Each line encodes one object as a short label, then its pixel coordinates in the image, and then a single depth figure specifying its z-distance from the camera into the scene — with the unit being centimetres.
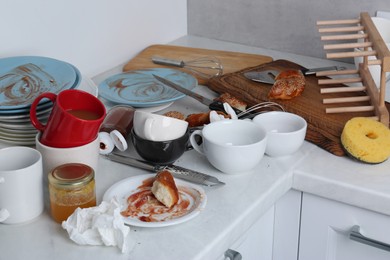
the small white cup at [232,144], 146
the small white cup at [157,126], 148
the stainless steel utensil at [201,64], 193
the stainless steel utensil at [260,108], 165
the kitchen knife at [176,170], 146
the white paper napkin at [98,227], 129
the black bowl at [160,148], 148
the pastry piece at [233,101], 169
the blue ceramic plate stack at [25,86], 156
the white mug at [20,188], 133
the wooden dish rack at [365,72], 156
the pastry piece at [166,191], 139
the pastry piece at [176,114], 162
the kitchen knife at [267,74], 177
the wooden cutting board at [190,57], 198
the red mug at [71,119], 141
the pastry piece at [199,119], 161
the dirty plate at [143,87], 175
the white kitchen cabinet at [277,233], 153
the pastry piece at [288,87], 168
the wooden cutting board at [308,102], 159
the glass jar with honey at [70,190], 134
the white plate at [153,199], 135
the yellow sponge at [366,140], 151
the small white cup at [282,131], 152
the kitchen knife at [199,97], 167
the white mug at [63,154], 142
